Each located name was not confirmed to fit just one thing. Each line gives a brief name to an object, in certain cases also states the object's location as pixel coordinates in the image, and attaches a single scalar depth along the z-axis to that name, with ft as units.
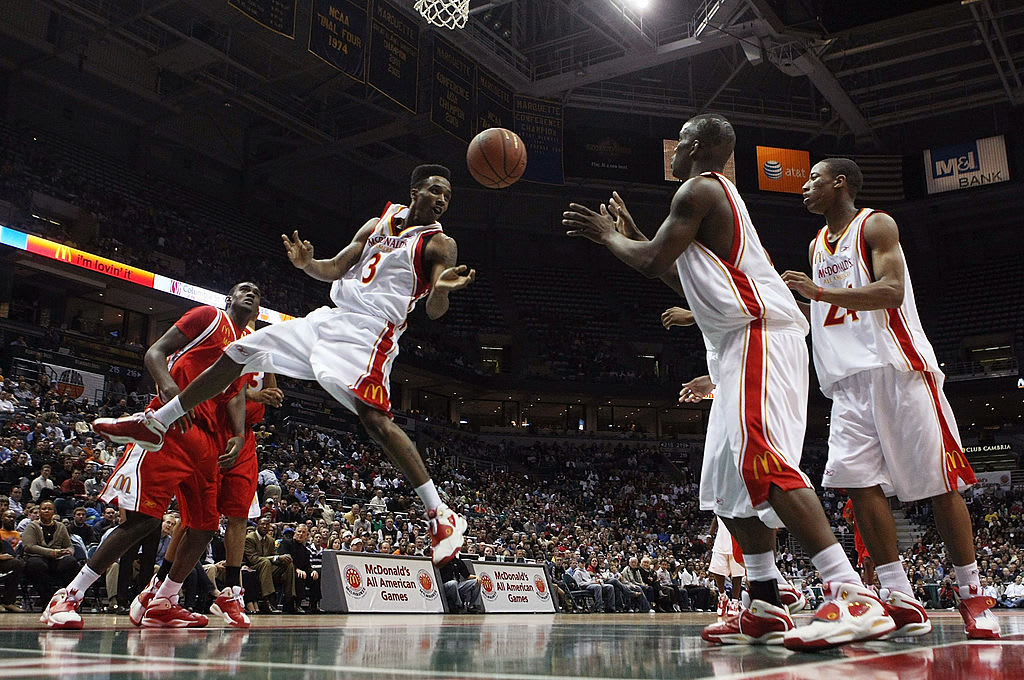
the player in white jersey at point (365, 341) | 11.80
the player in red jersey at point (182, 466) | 13.26
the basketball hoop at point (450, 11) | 51.05
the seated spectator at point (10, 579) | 23.46
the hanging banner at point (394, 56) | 53.57
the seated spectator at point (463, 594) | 33.37
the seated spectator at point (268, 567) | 28.53
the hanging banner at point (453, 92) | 58.13
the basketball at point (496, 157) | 19.86
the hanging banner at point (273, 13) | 46.65
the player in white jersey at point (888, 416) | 11.09
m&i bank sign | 78.11
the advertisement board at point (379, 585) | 29.68
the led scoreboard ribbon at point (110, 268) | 59.11
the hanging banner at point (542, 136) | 69.21
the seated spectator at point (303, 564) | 30.32
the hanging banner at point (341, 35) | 49.78
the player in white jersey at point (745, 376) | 8.92
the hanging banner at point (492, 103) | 61.57
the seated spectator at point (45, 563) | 24.35
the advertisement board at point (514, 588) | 35.42
